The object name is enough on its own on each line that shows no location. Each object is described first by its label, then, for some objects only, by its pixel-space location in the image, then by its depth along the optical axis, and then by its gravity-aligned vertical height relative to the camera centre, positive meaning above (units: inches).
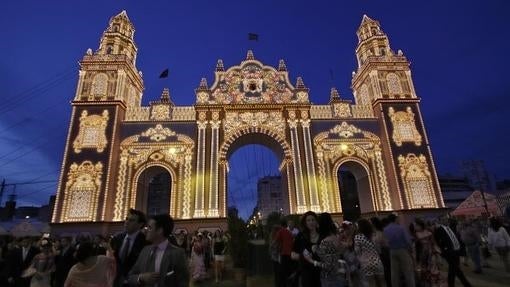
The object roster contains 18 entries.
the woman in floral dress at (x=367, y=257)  186.1 -11.0
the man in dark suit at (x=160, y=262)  110.2 -5.2
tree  447.2 +5.3
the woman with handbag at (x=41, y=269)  244.5 -11.9
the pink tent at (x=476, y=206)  820.6 +71.0
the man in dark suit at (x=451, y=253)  241.0 -13.8
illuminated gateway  789.2 +271.1
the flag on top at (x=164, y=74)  956.0 +508.8
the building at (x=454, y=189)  1934.4 +299.7
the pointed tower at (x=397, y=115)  820.6 +333.8
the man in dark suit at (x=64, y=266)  221.6 -9.6
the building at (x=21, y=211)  1476.4 +238.2
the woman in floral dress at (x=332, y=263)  147.3 -10.4
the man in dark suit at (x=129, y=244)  149.6 +2.2
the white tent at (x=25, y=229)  829.7 +66.4
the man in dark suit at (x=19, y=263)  250.1 -7.2
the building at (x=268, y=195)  2571.4 +386.0
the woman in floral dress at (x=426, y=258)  215.2 -15.3
